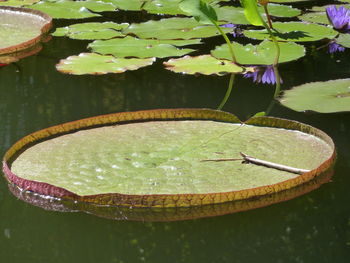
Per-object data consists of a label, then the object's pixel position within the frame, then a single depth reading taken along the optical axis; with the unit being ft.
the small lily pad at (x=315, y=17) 19.57
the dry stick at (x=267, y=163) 10.02
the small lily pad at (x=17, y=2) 23.20
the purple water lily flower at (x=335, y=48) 17.51
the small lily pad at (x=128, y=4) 22.51
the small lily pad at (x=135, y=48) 16.44
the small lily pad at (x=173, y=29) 18.35
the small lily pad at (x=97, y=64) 15.24
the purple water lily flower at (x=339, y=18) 18.10
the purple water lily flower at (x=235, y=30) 18.93
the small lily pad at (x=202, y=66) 15.11
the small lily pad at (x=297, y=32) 17.57
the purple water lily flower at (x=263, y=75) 14.85
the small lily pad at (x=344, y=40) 17.28
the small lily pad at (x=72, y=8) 21.36
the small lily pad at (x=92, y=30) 18.49
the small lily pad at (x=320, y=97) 12.60
